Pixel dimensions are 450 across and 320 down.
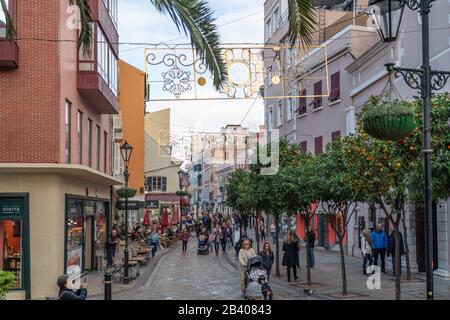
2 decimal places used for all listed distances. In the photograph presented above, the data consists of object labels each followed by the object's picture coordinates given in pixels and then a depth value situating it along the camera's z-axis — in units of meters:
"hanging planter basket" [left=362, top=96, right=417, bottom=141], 8.41
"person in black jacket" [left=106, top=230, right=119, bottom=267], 24.45
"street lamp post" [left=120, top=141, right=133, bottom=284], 20.55
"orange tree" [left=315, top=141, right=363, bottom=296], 13.91
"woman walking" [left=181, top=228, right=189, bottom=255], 33.94
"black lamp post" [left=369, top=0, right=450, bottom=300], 8.48
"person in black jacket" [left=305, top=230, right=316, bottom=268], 22.81
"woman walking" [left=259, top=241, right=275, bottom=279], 17.50
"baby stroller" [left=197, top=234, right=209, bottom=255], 33.47
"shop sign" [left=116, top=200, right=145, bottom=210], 37.03
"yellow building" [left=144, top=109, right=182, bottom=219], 59.81
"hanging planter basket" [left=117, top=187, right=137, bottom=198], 28.38
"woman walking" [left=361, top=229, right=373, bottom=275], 20.30
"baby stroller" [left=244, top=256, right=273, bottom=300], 13.05
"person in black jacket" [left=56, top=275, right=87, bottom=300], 9.14
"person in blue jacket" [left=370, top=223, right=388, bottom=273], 20.38
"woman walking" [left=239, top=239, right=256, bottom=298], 16.17
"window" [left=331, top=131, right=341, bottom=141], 30.83
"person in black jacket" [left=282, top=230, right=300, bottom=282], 20.03
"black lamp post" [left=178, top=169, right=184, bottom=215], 50.69
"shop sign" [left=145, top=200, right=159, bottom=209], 47.22
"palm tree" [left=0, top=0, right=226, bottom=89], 7.99
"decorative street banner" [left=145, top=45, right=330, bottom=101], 16.09
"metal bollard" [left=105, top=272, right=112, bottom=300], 13.77
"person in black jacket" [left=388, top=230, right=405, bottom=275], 20.04
